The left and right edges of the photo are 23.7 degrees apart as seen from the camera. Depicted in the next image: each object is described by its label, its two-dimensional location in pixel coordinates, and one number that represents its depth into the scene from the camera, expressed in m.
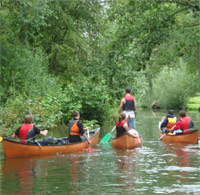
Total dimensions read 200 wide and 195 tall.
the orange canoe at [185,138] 17.26
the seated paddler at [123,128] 16.03
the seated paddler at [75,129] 14.95
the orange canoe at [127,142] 15.88
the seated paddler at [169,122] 19.52
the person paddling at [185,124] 17.94
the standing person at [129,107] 17.59
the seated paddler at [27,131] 13.51
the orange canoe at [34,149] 13.27
